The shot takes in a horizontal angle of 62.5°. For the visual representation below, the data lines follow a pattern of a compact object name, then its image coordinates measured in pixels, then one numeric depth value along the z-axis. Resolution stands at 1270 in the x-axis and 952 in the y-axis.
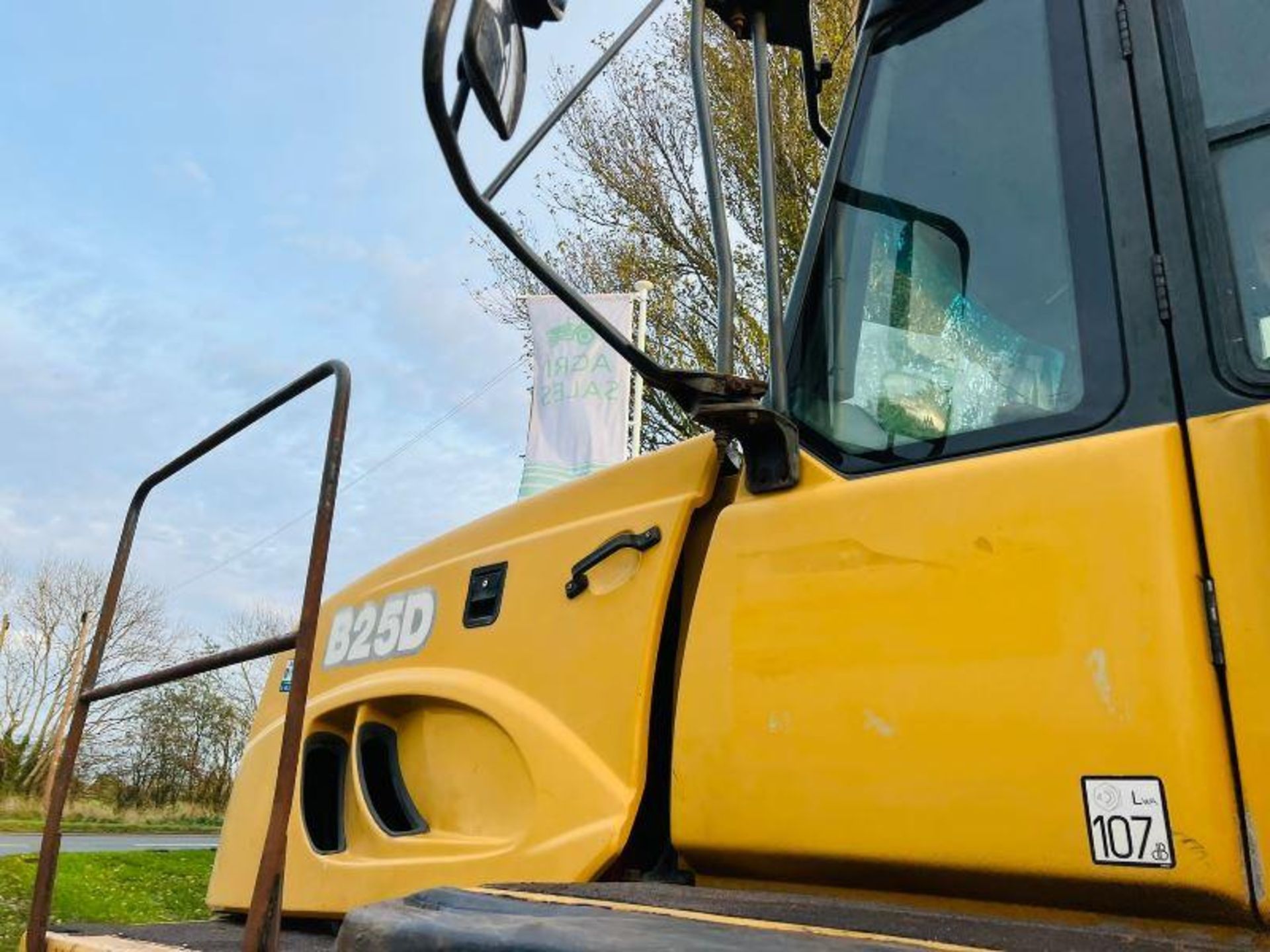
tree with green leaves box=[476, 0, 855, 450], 9.50
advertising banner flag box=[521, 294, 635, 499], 8.46
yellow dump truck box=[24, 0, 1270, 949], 1.17
